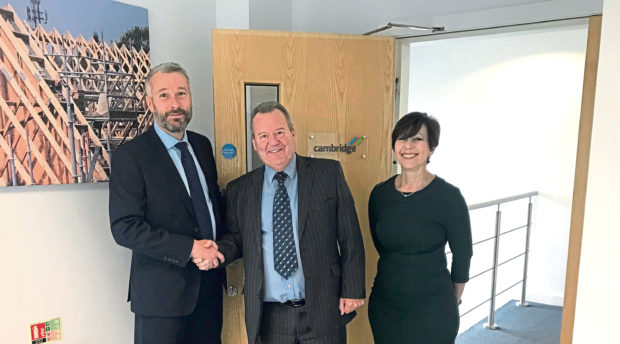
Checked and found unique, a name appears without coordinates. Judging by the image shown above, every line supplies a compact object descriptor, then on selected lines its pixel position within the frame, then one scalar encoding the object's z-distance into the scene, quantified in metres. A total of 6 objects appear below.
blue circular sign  2.18
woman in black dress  1.74
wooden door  2.17
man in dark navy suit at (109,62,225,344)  1.61
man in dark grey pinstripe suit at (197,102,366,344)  1.69
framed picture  1.69
